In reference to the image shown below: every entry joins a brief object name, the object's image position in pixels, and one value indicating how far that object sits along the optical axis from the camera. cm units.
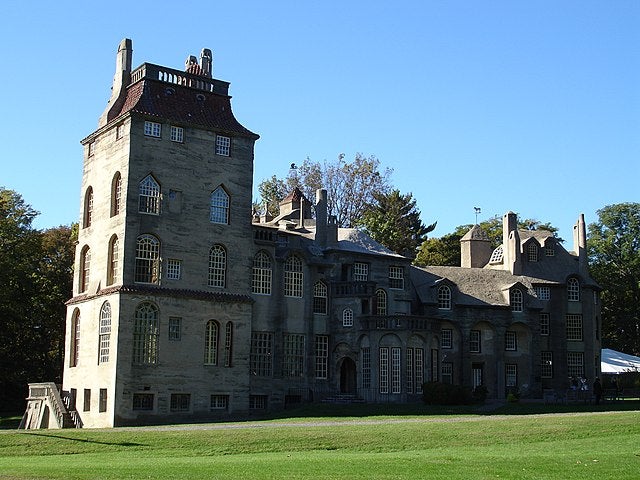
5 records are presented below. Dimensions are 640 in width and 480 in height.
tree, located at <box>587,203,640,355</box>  8544
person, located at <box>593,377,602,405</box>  5265
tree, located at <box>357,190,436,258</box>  7825
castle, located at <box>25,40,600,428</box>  5016
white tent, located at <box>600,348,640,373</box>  7312
